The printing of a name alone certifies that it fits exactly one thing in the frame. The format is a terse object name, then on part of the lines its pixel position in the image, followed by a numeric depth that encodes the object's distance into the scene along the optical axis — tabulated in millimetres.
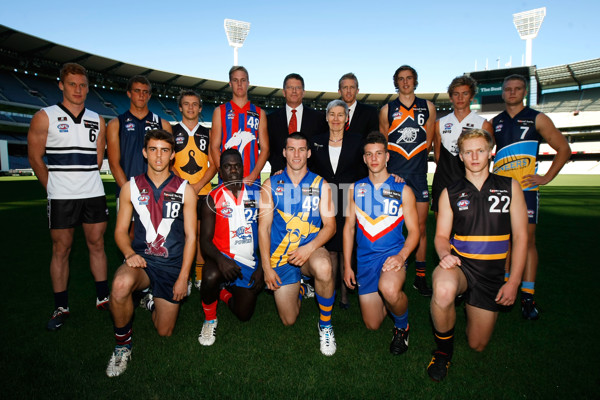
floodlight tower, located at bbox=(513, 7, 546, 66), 42344
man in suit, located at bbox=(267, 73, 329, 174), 4230
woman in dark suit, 3654
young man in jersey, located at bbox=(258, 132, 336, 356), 3250
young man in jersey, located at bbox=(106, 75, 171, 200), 3738
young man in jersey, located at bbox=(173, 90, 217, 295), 4113
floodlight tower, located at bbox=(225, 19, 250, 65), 38469
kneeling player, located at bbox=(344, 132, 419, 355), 3143
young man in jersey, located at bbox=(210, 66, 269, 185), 4160
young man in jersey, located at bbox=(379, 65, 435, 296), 4062
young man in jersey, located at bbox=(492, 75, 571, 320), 3658
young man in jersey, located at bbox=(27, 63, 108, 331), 3311
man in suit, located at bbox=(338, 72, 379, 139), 4211
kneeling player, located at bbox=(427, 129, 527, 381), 2678
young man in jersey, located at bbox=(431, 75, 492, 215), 3906
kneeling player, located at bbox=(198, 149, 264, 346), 3205
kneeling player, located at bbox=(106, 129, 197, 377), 2922
